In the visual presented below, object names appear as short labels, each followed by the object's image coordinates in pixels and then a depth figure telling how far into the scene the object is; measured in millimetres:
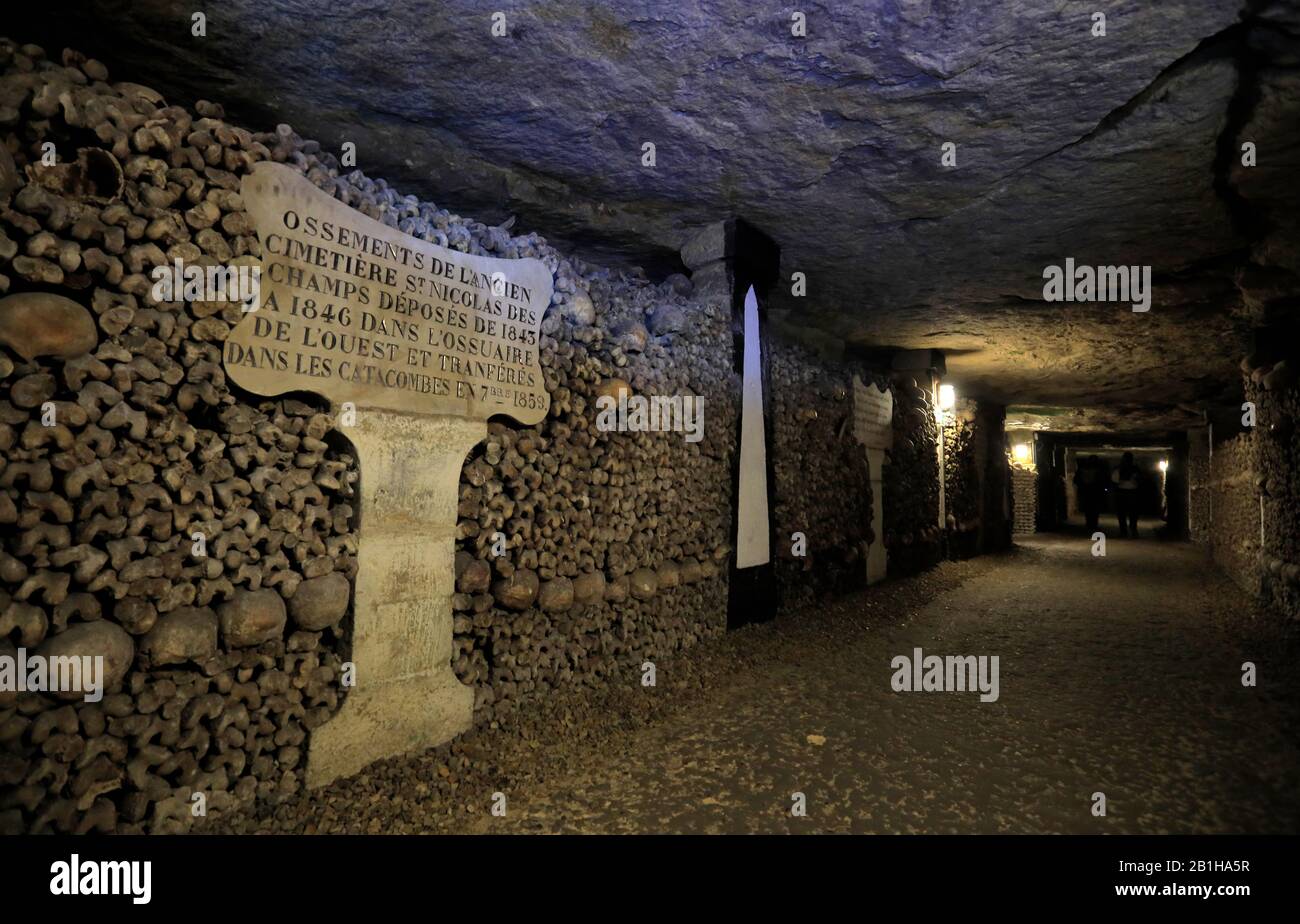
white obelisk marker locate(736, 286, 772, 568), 4977
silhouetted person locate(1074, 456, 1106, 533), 16109
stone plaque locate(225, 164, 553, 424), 2338
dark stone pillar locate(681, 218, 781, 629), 4672
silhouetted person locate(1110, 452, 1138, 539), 15500
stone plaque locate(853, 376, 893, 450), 7273
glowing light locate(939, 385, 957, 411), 9336
